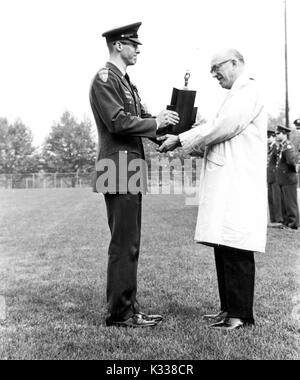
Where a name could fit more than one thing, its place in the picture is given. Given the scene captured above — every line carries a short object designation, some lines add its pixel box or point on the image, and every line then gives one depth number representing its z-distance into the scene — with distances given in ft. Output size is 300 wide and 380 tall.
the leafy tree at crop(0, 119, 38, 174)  237.86
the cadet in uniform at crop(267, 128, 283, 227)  44.70
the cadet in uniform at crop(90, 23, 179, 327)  15.24
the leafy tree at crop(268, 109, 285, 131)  210.53
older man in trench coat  14.78
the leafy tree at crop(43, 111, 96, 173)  241.35
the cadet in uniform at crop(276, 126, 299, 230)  41.93
